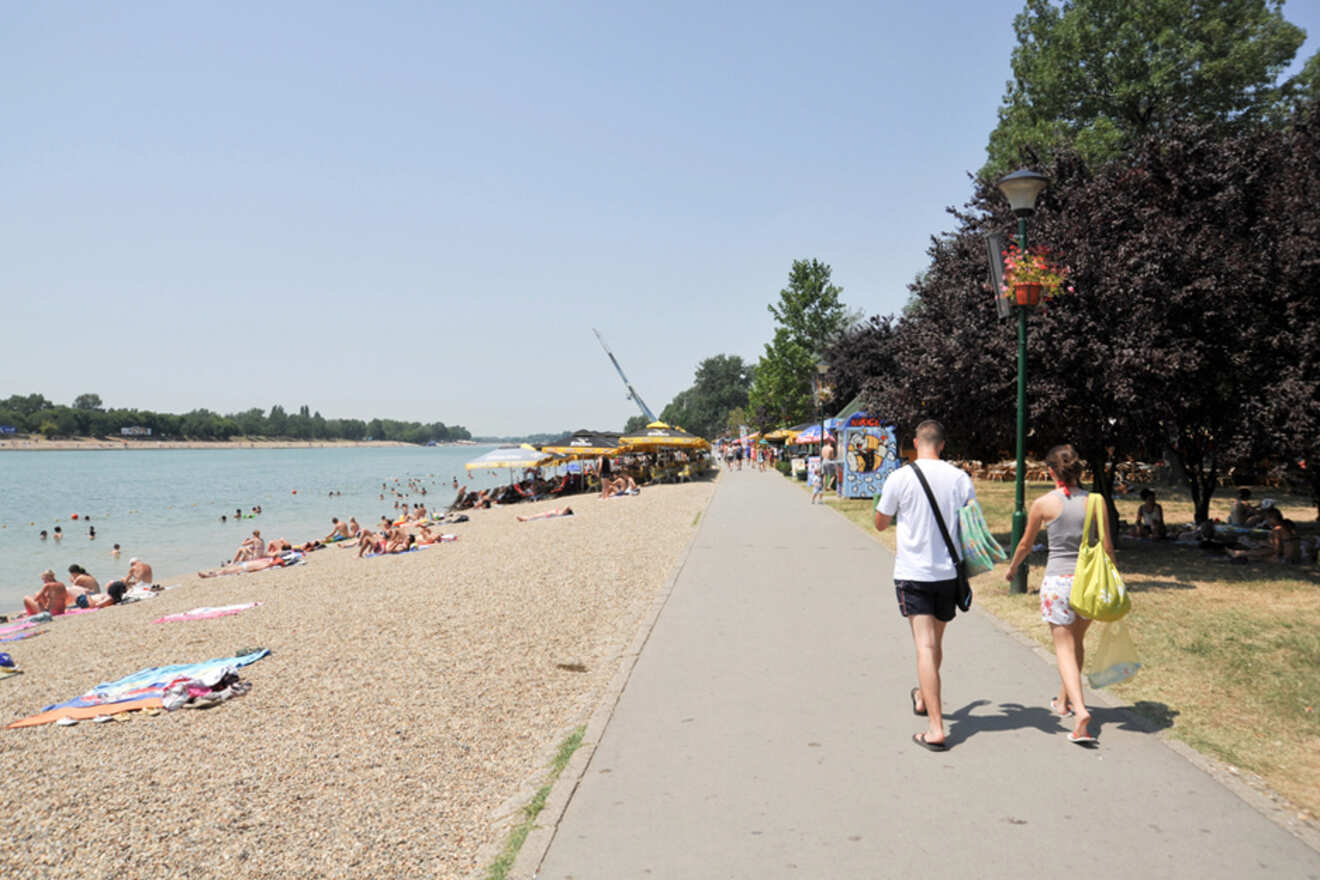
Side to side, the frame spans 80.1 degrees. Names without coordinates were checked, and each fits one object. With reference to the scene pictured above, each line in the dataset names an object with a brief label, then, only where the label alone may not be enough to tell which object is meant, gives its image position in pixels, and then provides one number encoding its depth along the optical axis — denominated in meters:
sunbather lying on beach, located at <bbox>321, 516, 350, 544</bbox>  22.75
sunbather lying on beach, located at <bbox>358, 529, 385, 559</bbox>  17.95
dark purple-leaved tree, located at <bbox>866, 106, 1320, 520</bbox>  9.47
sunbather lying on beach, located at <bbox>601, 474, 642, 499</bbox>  27.70
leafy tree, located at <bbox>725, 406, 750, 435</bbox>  103.62
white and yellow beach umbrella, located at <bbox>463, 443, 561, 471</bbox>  27.94
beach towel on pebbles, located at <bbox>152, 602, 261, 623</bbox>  10.70
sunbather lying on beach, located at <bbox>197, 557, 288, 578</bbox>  17.56
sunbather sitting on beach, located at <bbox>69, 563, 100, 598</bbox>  14.90
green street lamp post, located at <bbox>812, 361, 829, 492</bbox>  25.62
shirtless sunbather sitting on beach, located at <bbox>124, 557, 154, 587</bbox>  15.31
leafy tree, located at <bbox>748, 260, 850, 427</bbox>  47.31
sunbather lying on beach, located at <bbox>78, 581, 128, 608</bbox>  14.30
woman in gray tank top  4.56
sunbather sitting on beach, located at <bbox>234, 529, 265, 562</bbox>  18.86
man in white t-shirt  4.31
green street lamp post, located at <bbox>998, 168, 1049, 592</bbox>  8.30
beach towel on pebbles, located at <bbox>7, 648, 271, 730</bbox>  6.03
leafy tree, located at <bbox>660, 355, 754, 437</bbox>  130.88
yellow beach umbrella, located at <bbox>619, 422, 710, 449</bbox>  29.66
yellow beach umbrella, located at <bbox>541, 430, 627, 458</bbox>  29.16
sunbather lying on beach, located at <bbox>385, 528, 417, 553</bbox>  17.70
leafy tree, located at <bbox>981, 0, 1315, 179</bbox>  21.88
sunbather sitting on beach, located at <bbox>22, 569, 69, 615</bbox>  13.71
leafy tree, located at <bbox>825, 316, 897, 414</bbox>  29.03
